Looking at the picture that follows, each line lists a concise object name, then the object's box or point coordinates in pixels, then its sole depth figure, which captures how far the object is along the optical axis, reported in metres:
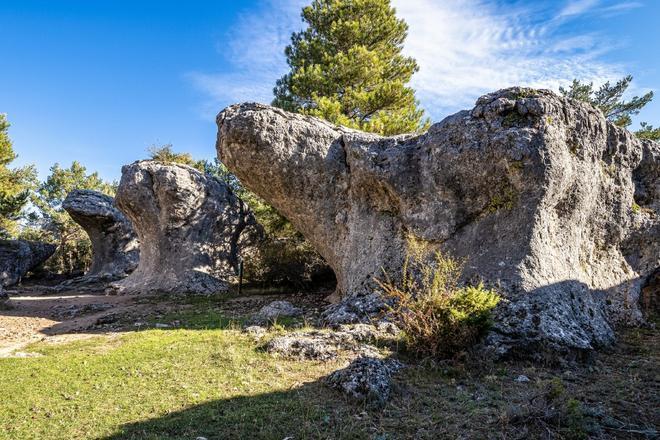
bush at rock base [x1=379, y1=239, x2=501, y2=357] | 7.20
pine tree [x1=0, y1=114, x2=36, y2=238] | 27.22
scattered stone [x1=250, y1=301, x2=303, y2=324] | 10.66
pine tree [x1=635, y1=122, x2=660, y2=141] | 21.70
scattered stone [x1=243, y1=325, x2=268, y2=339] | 8.84
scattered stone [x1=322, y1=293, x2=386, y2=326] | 9.62
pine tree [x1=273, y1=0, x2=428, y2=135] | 20.90
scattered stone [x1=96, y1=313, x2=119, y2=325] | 11.85
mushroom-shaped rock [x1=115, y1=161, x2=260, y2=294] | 18.95
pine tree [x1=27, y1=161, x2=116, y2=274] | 37.28
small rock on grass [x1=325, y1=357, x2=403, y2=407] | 5.49
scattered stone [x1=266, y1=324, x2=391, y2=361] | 7.45
